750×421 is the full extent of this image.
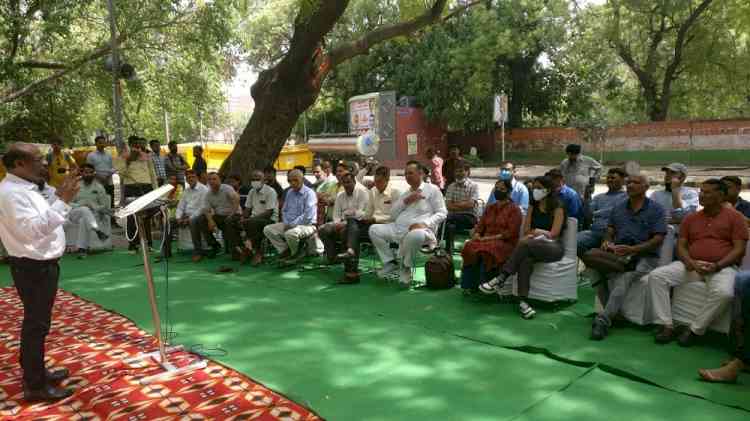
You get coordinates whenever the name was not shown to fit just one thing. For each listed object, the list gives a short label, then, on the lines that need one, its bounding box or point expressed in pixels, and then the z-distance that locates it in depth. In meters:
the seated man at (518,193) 7.30
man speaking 3.70
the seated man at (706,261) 4.55
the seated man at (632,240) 5.12
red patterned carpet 3.72
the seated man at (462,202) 7.77
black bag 6.58
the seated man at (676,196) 6.33
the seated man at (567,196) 6.13
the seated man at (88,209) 9.51
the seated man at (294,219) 8.02
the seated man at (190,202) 9.18
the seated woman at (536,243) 5.62
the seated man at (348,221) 7.22
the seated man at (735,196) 5.40
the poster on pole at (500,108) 17.89
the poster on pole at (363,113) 27.59
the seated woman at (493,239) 5.90
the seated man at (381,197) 7.48
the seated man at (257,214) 8.40
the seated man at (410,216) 6.89
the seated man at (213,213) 8.83
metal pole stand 4.16
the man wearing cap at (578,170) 8.12
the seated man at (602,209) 6.20
